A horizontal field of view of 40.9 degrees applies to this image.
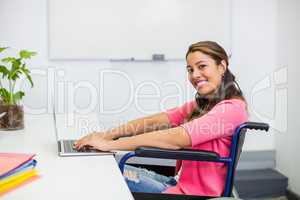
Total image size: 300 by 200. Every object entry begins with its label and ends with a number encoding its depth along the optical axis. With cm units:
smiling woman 156
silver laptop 155
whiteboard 273
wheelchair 146
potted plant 199
